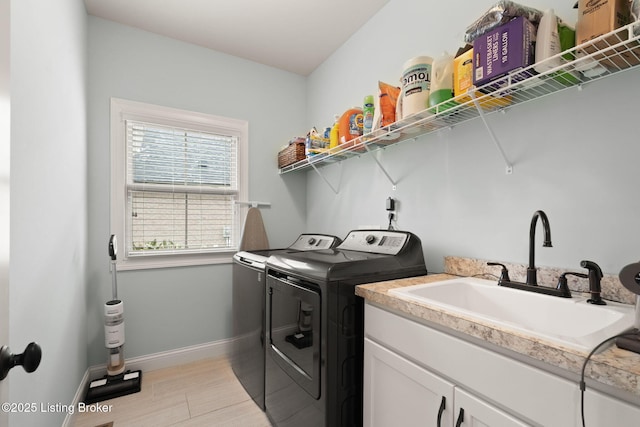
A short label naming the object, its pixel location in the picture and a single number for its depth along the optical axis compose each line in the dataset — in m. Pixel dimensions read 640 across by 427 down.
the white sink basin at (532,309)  0.76
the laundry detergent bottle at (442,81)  1.33
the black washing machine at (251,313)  1.93
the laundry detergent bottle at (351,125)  1.96
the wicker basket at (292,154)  2.62
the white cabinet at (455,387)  0.67
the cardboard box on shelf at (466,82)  1.23
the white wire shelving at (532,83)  0.91
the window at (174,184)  2.39
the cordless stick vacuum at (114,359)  2.08
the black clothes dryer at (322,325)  1.29
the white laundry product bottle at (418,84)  1.43
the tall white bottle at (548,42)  1.01
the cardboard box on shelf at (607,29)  0.88
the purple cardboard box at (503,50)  1.02
